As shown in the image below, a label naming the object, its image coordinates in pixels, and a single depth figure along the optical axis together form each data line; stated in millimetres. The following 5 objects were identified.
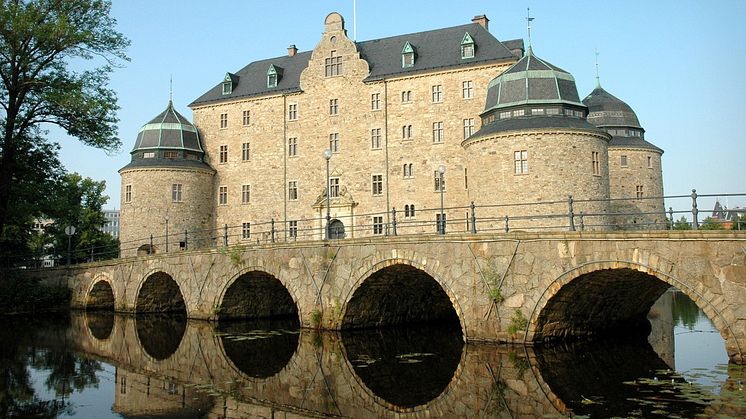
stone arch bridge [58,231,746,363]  14359
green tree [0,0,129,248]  27109
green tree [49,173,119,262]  52094
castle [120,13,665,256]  37062
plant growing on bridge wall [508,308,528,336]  17141
